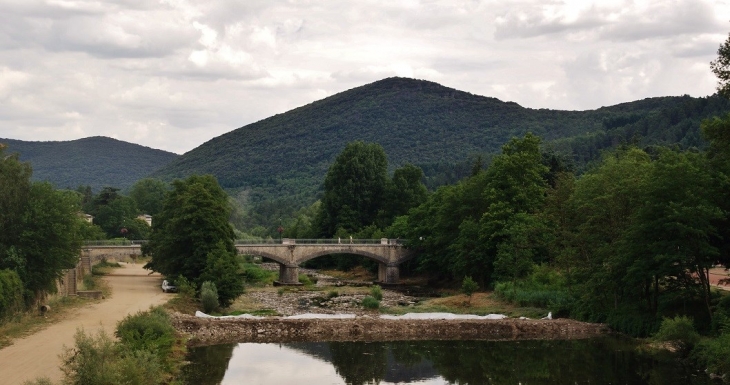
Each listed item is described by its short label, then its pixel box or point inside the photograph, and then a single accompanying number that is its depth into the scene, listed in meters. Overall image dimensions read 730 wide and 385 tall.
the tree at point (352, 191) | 107.38
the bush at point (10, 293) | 44.90
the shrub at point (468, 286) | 61.87
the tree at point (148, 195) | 150.00
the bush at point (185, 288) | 58.50
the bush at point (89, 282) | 67.67
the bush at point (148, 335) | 37.47
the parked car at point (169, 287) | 64.94
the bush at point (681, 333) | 41.94
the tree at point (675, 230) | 43.47
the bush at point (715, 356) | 37.22
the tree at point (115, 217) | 121.56
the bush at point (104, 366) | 28.23
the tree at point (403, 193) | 106.19
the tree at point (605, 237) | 49.06
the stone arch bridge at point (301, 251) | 81.06
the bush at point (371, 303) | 59.97
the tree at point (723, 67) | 40.96
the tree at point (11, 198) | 50.88
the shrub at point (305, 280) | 83.75
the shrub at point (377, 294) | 66.12
